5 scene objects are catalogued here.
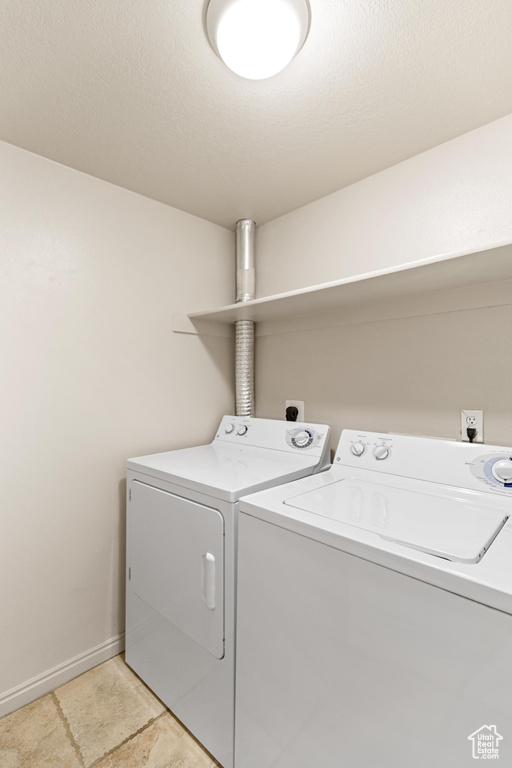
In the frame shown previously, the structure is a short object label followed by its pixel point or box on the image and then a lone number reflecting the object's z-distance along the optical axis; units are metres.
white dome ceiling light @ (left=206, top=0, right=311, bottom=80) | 0.93
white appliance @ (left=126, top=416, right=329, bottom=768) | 1.22
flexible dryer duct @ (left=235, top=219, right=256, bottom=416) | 2.12
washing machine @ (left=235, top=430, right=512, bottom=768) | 0.70
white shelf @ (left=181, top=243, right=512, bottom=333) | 1.18
